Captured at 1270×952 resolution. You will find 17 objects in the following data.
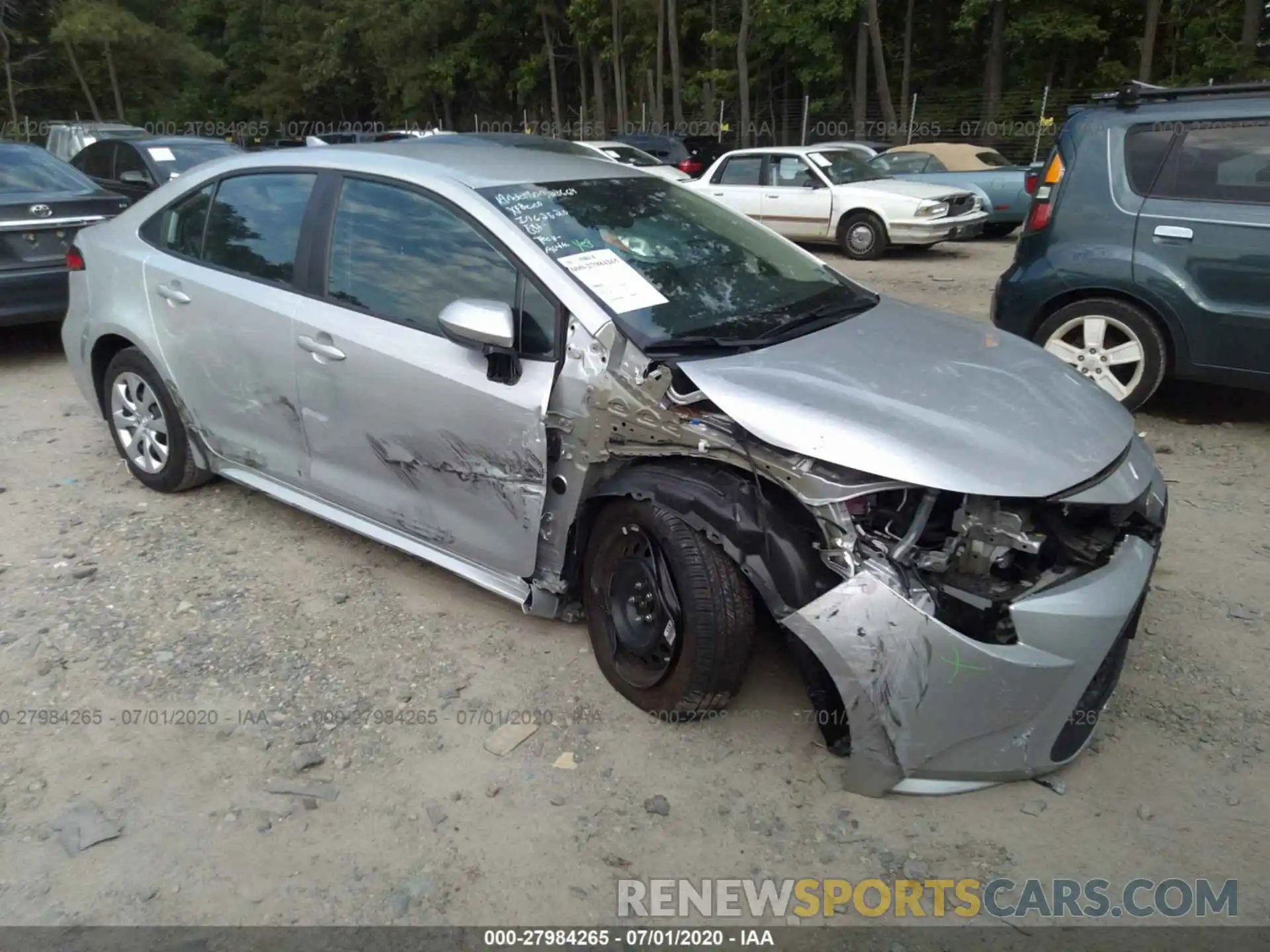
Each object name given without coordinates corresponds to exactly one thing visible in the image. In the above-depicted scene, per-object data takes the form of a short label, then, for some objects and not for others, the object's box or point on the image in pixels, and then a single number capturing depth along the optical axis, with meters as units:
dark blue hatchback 5.27
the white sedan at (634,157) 16.08
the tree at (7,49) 31.05
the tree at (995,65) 26.92
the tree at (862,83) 27.41
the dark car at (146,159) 10.05
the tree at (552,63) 40.03
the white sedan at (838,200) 12.09
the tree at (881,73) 25.36
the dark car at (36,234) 6.90
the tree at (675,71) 29.78
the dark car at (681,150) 19.14
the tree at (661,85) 31.30
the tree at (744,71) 27.41
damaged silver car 2.60
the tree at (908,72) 28.78
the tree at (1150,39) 21.77
